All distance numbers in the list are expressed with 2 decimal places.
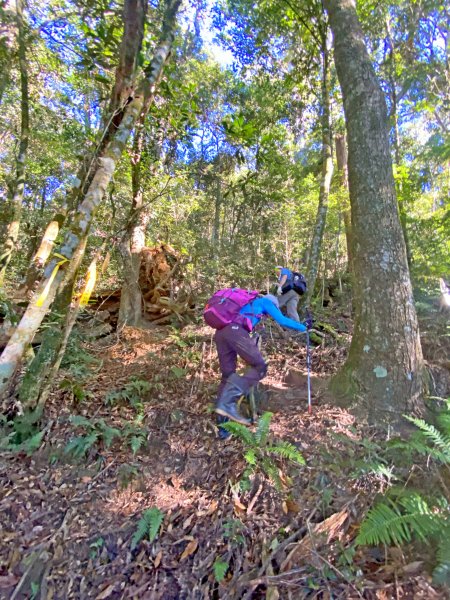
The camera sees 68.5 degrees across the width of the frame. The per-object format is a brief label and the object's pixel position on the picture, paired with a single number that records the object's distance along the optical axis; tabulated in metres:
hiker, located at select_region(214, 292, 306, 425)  4.52
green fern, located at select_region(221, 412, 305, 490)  3.55
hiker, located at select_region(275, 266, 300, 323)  7.82
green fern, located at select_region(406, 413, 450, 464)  3.17
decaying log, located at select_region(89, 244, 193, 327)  8.26
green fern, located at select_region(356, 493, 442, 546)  2.68
